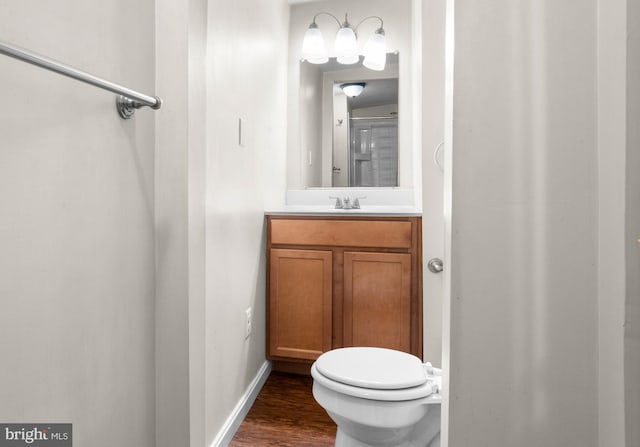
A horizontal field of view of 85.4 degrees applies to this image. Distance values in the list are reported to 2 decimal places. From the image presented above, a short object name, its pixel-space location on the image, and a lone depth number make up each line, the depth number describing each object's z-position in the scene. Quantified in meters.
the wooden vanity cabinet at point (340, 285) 1.67
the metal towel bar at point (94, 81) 0.51
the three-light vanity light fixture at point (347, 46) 2.14
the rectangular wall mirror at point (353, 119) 2.28
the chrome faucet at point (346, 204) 2.19
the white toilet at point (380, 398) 0.89
